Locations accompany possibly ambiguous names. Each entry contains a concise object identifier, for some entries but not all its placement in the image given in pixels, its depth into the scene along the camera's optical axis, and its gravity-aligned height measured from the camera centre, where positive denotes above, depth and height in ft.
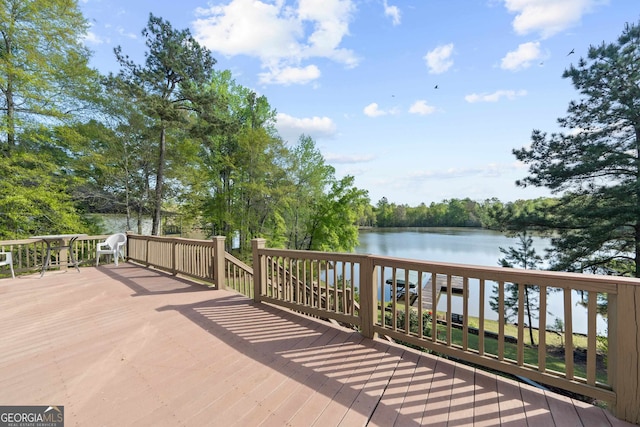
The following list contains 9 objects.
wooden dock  57.93 -17.52
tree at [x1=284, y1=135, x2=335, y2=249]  51.13 +5.94
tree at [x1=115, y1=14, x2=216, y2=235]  35.35 +18.08
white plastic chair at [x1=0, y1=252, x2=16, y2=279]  16.93 -2.45
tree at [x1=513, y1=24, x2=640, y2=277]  25.76 +5.01
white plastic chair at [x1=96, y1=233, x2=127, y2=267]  22.20 -2.11
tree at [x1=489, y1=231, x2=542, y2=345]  39.49 -6.78
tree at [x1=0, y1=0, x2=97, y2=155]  26.16 +15.40
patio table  18.54 -1.76
